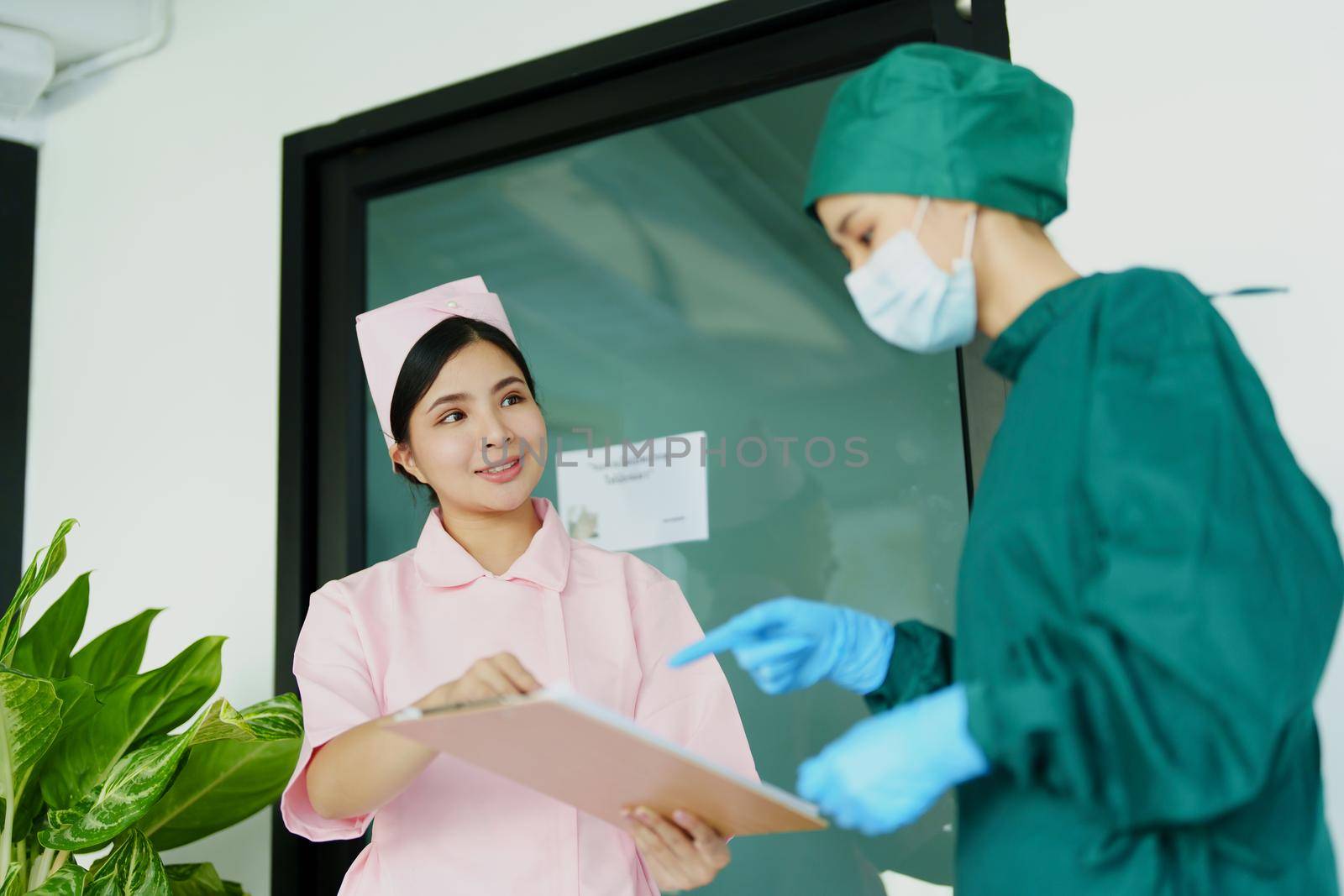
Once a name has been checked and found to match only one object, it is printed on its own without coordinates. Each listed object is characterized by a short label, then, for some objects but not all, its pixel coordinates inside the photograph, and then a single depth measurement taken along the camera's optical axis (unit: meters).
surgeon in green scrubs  0.82
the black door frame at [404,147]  2.05
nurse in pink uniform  1.47
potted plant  1.71
